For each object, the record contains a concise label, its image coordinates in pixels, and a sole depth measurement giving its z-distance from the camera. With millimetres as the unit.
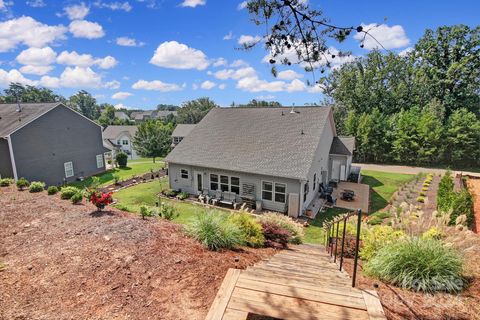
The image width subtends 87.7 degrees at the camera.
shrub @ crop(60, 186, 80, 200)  10352
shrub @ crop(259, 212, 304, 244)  8547
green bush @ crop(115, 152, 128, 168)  27578
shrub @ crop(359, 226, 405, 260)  5664
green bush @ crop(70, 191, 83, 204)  9641
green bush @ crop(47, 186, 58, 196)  11164
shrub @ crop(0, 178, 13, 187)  13195
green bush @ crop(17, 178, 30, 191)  12570
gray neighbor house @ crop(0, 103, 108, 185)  17688
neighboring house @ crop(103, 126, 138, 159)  47844
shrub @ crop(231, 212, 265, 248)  6906
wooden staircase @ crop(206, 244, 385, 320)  2947
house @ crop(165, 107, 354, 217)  14297
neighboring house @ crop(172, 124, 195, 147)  47819
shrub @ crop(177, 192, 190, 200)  16841
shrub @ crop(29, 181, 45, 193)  11691
